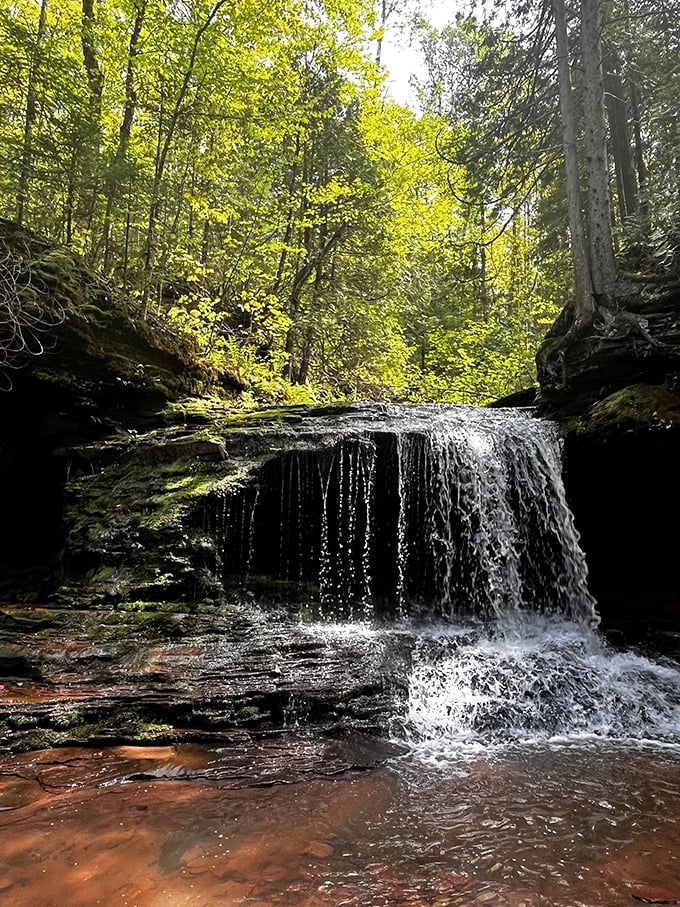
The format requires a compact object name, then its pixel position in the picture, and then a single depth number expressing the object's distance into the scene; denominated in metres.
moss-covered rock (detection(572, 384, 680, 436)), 7.17
